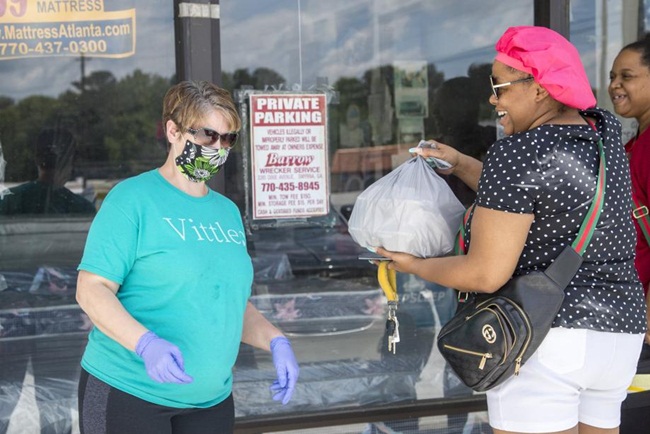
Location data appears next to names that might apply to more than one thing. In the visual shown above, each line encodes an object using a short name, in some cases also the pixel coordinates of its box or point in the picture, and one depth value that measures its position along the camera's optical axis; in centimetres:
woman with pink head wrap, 209
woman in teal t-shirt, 205
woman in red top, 274
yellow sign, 380
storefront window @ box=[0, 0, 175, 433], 369
